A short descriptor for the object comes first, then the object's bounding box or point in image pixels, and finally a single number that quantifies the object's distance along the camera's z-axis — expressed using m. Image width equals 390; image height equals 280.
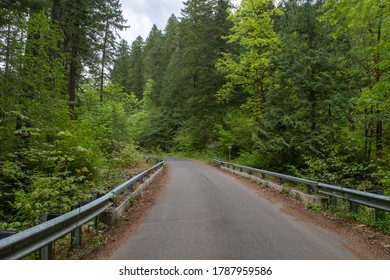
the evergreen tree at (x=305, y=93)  14.08
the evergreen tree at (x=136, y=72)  56.78
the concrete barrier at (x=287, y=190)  7.81
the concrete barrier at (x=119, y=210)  6.07
